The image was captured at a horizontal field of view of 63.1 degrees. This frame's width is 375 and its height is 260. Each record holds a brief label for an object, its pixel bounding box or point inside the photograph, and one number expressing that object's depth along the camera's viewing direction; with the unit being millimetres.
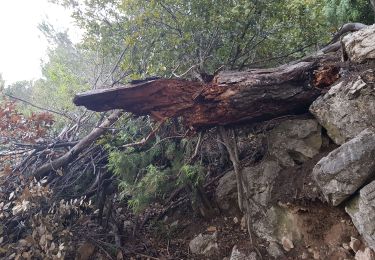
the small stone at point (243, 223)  3774
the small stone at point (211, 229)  3916
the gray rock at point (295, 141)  3498
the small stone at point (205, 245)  3717
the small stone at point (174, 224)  4335
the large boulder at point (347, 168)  2795
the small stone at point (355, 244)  2785
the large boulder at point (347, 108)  3048
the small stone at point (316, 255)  3022
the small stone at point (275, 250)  3285
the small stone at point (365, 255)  2643
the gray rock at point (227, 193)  4035
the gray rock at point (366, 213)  2605
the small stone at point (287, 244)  3234
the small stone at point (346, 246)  2866
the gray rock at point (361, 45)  3158
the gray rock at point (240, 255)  3377
